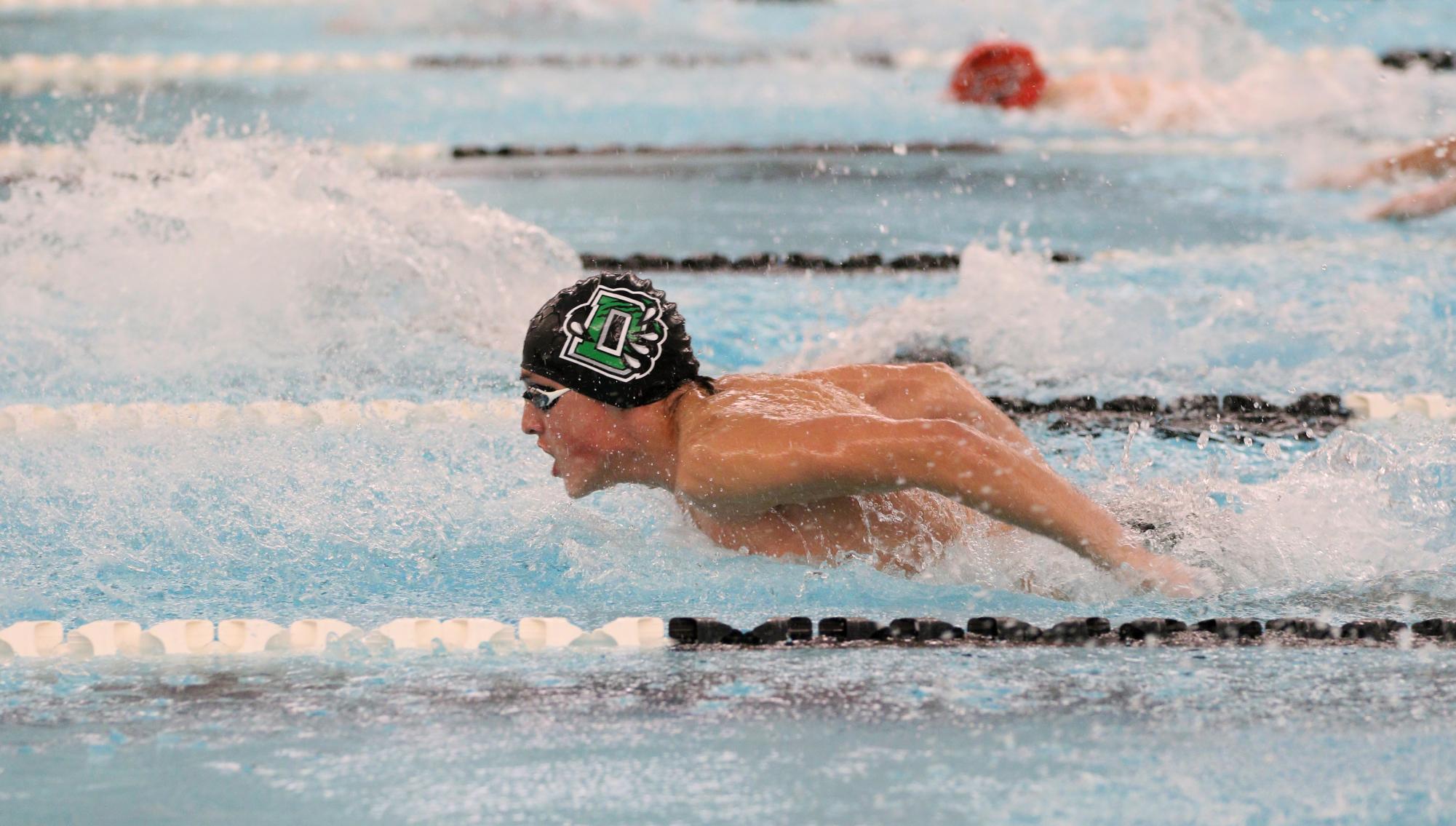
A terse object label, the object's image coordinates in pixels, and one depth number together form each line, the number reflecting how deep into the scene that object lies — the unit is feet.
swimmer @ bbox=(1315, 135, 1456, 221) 31.53
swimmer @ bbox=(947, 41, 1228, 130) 44.57
